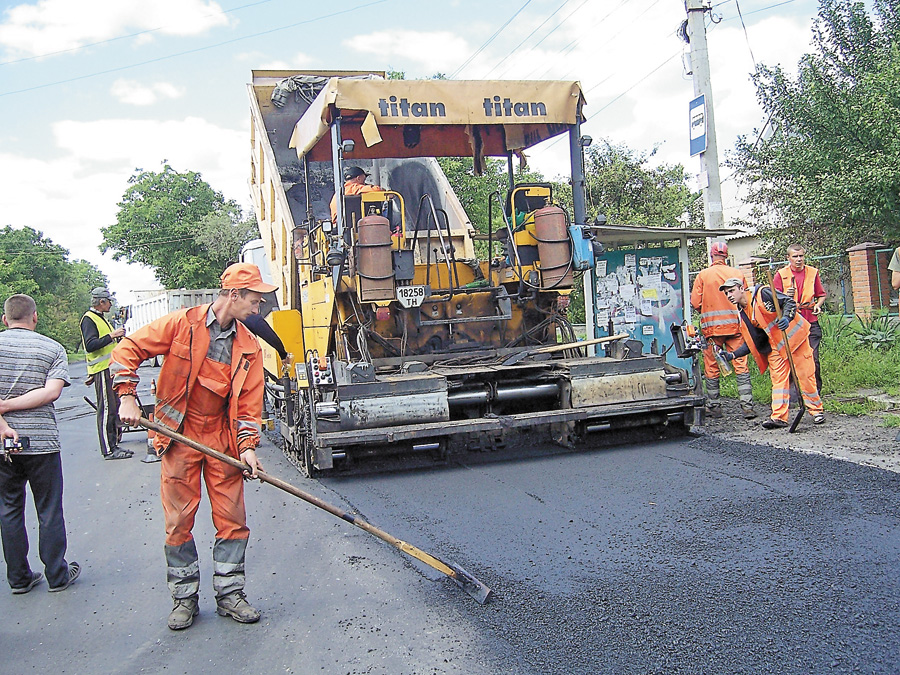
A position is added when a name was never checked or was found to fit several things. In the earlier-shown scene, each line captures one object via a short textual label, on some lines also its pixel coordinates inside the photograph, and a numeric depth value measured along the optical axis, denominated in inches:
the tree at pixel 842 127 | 440.8
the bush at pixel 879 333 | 394.0
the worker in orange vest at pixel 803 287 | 275.9
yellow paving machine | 228.1
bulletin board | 360.8
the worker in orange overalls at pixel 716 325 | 291.0
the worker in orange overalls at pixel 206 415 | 134.5
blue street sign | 393.7
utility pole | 387.2
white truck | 888.9
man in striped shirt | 157.6
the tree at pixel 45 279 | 1637.6
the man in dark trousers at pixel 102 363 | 299.7
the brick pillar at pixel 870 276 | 518.9
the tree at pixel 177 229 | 1541.6
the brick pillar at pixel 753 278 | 609.0
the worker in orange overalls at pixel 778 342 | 261.3
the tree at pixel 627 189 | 660.4
